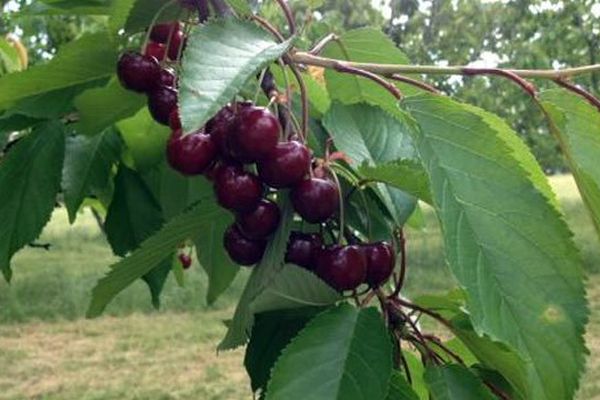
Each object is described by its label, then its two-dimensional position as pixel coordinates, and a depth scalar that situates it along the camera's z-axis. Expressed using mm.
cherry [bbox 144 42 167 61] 725
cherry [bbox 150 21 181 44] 701
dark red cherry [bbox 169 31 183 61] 707
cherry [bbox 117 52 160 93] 653
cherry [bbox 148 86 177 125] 652
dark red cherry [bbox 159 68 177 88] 662
